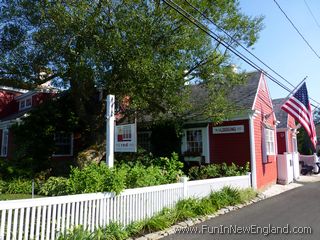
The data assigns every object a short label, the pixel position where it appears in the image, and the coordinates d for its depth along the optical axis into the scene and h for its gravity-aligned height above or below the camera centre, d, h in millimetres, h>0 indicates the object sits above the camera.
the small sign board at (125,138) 9641 +467
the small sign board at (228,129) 16359 +1206
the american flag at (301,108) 16109 +2215
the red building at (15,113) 19984 +3204
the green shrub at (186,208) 9000 -1504
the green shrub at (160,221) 7832 -1610
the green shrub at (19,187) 14498 -1398
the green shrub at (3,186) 14392 -1370
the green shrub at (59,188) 7793 -799
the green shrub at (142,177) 8586 -603
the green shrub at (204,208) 9647 -1575
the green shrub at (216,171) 14727 -759
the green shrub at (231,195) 11568 -1442
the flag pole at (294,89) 16358 +3101
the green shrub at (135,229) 7397 -1654
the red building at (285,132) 23219 +1526
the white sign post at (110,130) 8817 +656
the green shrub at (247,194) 12332 -1566
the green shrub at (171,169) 10422 -473
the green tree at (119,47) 11148 +3838
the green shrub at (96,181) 7289 -586
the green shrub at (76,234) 6113 -1472
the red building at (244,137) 16125 +852
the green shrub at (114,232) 6859 -1610
